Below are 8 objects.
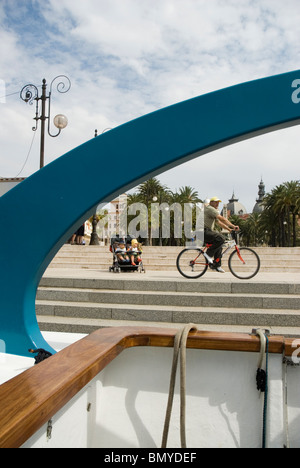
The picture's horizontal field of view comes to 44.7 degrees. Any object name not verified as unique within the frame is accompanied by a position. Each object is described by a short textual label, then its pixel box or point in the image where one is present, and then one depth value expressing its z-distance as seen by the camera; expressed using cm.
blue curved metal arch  259
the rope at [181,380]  152
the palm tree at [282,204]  4209
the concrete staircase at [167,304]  569
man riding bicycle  790
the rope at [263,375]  167
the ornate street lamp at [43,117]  1298
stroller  1066
